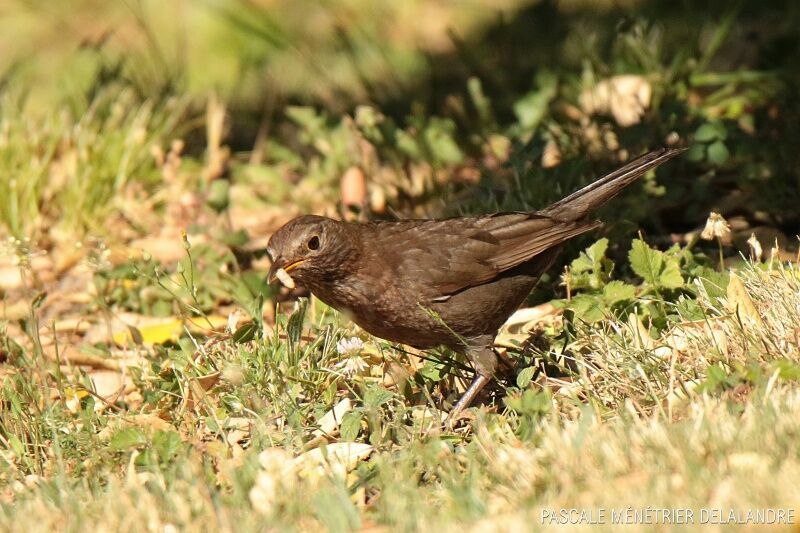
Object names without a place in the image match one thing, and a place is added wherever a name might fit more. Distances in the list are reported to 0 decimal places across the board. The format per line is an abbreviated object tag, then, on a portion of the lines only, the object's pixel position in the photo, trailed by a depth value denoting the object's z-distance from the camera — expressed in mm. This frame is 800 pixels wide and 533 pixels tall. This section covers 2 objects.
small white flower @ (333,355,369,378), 9047
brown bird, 9180
